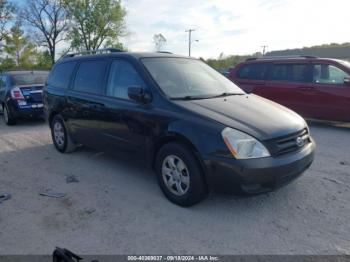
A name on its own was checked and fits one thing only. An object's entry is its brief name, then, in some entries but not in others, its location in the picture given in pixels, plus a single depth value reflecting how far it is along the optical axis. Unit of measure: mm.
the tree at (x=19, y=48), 45625
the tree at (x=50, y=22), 43000
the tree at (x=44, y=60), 45219
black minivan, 3203
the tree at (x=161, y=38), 56369
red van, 7375
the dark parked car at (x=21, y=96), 8648
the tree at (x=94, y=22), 44656
